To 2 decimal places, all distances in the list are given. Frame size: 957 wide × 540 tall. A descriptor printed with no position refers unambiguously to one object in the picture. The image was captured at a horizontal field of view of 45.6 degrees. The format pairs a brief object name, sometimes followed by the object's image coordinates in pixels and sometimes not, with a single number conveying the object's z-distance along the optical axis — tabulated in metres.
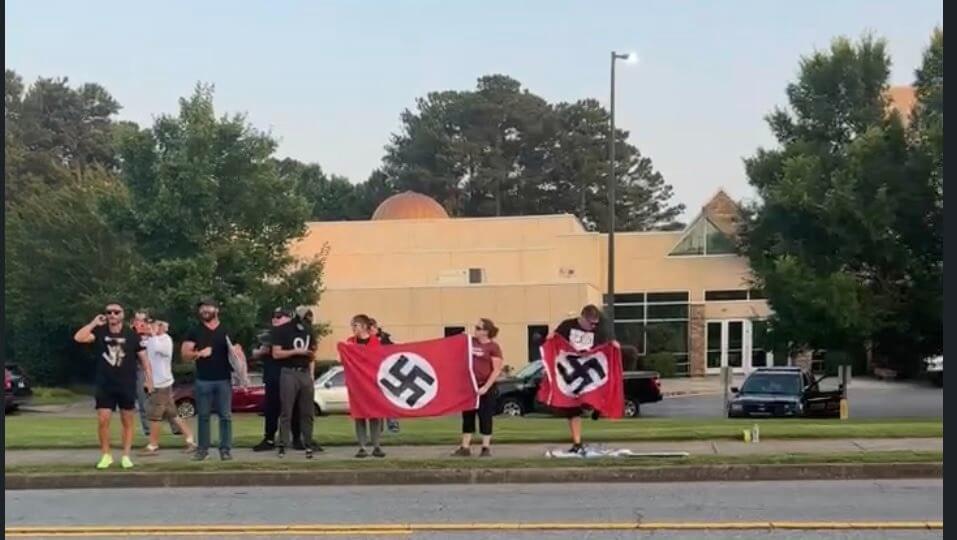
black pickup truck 25.59
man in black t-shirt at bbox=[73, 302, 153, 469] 12.65
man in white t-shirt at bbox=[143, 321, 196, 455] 13.98
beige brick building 44.47
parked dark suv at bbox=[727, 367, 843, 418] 24.65
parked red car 27.31
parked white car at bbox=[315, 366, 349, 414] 26.84
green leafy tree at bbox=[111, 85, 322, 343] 34.22
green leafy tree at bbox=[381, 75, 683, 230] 86.56
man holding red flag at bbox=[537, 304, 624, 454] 13.82
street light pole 33.88
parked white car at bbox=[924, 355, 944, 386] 34.86
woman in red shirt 13.32
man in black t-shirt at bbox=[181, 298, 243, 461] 13.28
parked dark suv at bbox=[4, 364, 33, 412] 30.29
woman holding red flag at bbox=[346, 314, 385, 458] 13.55
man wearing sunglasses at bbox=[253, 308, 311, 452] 13.80
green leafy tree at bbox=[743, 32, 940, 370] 26.73
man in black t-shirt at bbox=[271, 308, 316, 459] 13.61
